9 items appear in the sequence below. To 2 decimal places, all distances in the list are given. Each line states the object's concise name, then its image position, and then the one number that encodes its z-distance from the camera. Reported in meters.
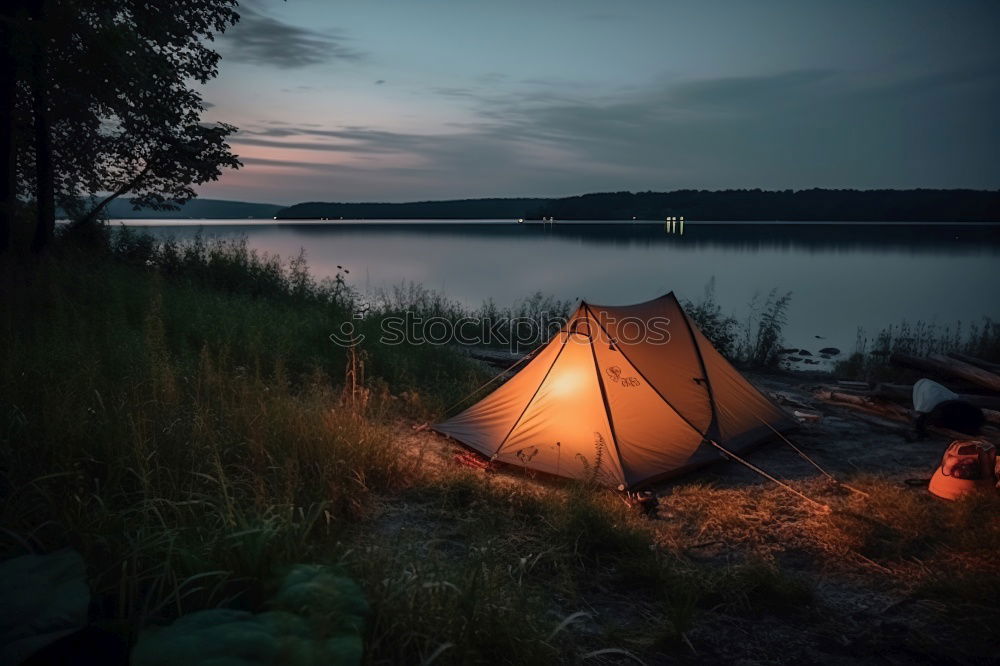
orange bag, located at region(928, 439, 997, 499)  5.12
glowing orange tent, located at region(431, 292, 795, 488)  5.89
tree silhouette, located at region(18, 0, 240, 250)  9.54
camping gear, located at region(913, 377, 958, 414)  6.98
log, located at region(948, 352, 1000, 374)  8.58
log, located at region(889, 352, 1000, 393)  7.93
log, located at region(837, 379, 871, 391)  8.85
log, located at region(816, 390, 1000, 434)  7.11
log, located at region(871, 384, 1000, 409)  7.53
